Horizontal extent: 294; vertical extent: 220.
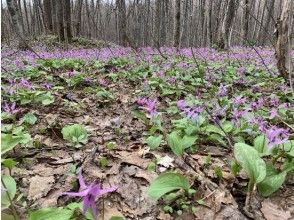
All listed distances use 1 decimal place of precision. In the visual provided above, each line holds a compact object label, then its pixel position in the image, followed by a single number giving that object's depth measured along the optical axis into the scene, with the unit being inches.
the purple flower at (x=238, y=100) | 73.1
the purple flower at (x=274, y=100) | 85.3
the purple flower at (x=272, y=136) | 46.7
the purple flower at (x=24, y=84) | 89.4
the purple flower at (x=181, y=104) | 68.7
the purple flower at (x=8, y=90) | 87.0
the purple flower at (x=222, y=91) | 88.2
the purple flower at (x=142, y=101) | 57.5
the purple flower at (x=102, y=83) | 117.8
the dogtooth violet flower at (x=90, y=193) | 25.1
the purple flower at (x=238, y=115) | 67.0
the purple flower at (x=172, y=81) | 115.7
